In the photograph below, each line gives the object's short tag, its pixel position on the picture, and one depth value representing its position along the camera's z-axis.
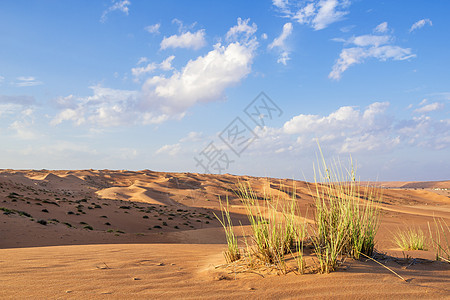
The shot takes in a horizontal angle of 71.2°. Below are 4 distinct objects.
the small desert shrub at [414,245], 6.76
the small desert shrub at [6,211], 12.00
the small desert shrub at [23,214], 12.43
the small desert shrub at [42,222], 11.51
